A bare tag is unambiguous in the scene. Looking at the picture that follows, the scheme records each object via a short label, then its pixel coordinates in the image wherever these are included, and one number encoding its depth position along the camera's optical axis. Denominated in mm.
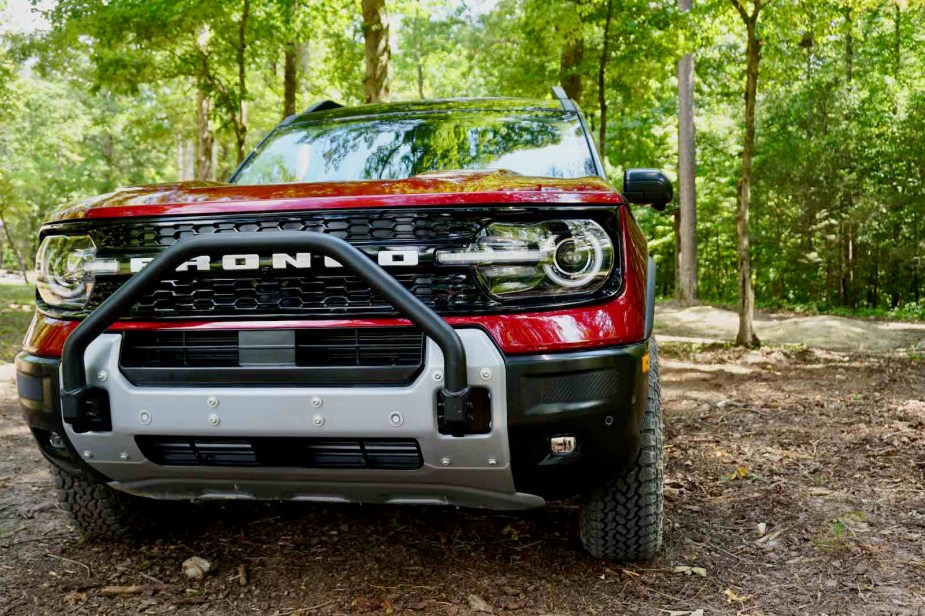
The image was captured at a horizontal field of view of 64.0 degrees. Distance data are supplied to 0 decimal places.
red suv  2068
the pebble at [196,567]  2725
